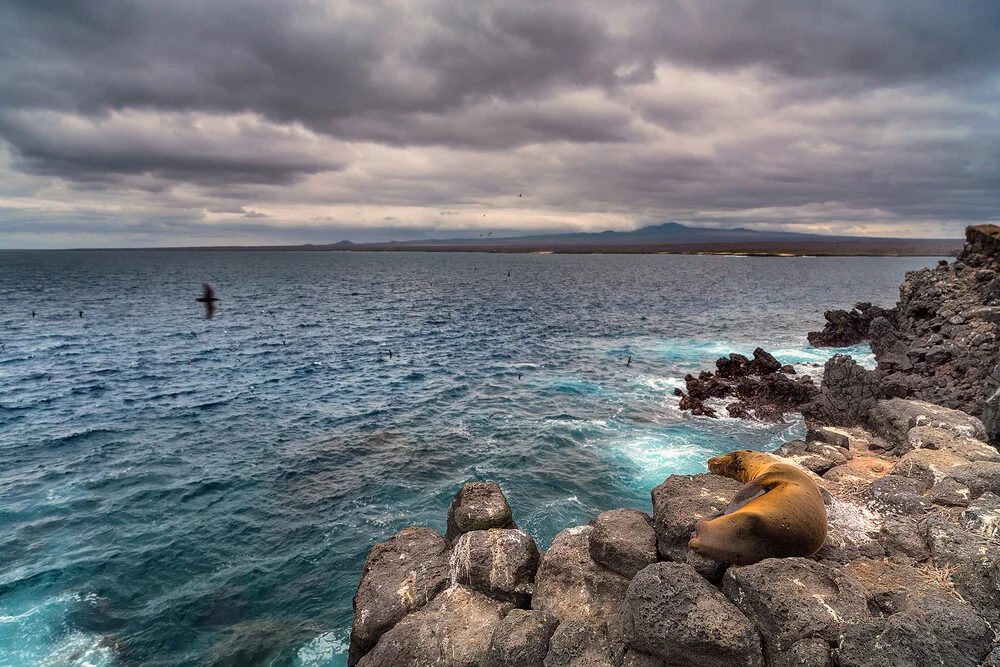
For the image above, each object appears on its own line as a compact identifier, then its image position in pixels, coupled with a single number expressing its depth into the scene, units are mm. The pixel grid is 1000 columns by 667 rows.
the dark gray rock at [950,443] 15094
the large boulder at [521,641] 8836
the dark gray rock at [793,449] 19016
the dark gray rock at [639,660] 8555
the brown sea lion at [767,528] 9344
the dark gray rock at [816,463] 16000
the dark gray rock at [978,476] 12227
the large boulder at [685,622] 7898
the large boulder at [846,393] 26198
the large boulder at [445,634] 9914
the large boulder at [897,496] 11961
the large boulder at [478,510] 12938
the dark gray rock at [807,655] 7387
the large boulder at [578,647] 8695
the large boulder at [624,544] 10836
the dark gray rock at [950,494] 11922
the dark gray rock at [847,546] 10031
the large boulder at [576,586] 10398
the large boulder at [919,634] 7266
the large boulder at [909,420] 17469
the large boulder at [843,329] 53844
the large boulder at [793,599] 7844
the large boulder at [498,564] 11188
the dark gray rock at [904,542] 9938
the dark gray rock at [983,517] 10180
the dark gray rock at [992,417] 18812
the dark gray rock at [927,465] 13359
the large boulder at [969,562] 8320
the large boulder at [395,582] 11281
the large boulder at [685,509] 9892
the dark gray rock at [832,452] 16800
